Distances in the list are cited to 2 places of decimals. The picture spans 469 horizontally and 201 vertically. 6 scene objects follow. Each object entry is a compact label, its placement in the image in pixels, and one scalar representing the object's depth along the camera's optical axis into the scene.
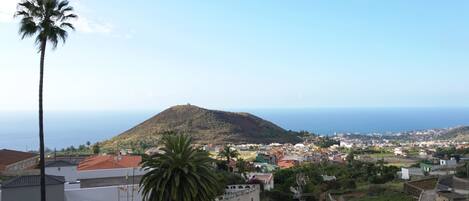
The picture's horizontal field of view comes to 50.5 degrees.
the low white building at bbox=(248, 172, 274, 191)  41.70
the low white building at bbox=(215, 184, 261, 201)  27.88
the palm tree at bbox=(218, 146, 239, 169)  50.28
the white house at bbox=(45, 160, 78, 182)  32.19
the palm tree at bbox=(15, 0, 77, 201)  17.45
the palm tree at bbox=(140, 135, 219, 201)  17.39
